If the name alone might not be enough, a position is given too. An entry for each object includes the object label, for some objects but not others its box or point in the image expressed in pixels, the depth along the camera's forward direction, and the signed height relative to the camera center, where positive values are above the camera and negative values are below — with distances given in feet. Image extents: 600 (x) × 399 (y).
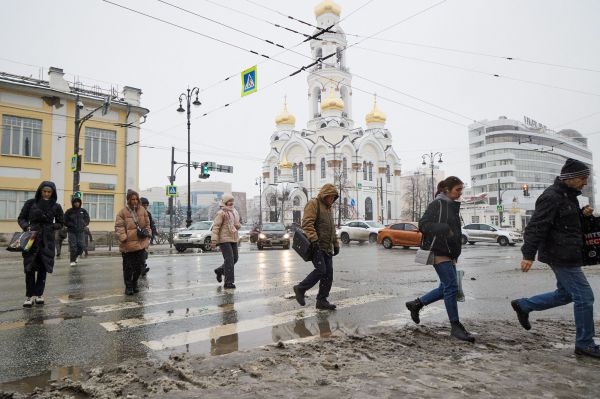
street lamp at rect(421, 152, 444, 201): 150.99 +23.74
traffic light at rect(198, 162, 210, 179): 92.03 +12.05
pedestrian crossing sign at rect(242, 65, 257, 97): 52.75 +18.15
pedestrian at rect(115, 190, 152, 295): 25.23 -0.78
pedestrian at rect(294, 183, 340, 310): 20.42 -0.91
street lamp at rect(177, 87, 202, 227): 82.03 +25.18
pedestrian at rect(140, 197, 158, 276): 33.25 +0.09
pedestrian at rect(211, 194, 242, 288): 26.94 -0.69
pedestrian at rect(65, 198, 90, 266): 43.21 -0.24
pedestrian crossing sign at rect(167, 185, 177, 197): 88.29 +7.27
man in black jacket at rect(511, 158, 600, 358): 13.78 -0.73
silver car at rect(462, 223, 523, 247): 91.81 -3.30
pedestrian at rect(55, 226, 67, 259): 51.55 -1.35
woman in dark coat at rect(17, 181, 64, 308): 21.71 -0.35
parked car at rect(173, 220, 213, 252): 71.56 -2.44
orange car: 77.25 -2.66
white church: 206.80 +35.51
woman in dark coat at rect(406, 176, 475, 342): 15.96 -0.58
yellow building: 85.61 +18.19
